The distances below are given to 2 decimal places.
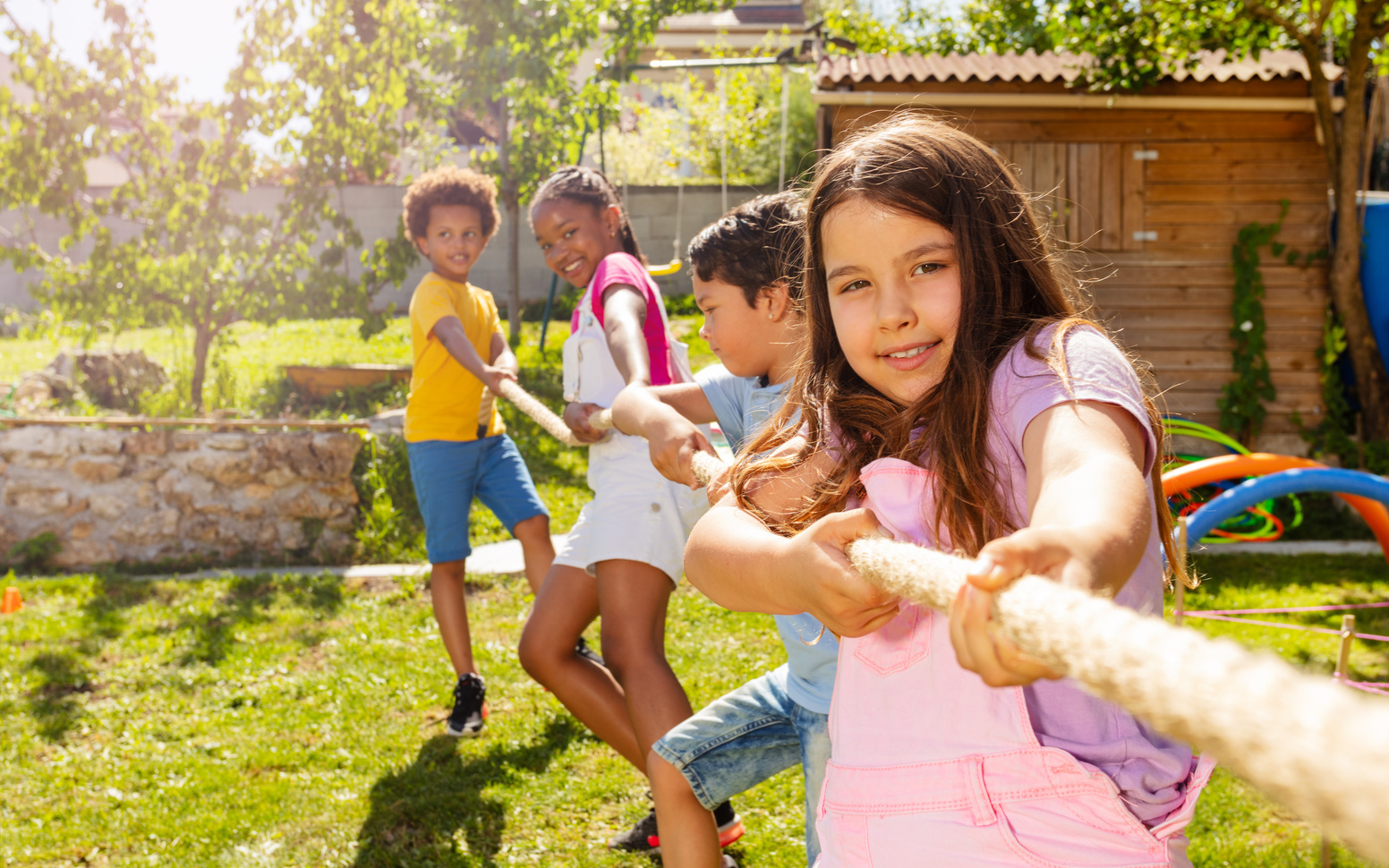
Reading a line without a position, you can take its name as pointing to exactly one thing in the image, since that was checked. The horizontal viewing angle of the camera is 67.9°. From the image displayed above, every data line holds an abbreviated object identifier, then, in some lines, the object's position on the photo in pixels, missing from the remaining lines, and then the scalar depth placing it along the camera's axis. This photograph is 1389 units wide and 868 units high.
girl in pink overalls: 1.09
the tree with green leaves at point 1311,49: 6.23
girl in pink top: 2.53
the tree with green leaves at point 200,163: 6.98
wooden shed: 7.26
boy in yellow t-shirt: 3.76
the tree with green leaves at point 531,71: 9.27
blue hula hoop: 3.60
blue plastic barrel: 6.76
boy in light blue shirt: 1.96
